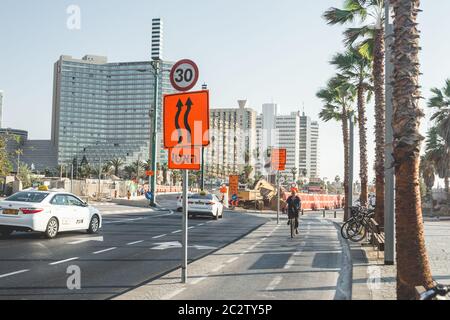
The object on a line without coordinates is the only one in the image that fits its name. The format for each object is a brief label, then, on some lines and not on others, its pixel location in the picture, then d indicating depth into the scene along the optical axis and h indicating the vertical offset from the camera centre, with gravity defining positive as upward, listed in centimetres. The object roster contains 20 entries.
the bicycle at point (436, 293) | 453 -101
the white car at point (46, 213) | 1376 -99
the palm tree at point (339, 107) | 3264 +547
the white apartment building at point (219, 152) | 18512 +1162
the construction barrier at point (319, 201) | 5635 -250
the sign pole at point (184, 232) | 830 -87
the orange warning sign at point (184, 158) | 809 +38
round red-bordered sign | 830 +179
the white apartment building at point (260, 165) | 18139 +642
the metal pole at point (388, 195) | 1112 -28
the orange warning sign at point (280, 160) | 2817 +125
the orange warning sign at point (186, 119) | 811 +103
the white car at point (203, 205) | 2773 -135
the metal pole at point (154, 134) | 3831 +367
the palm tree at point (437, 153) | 4698 +318
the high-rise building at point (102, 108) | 14900 +2374
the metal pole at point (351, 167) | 2384 +78
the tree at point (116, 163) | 13312 +488
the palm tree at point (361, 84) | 2595 +546
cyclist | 1790 -88
